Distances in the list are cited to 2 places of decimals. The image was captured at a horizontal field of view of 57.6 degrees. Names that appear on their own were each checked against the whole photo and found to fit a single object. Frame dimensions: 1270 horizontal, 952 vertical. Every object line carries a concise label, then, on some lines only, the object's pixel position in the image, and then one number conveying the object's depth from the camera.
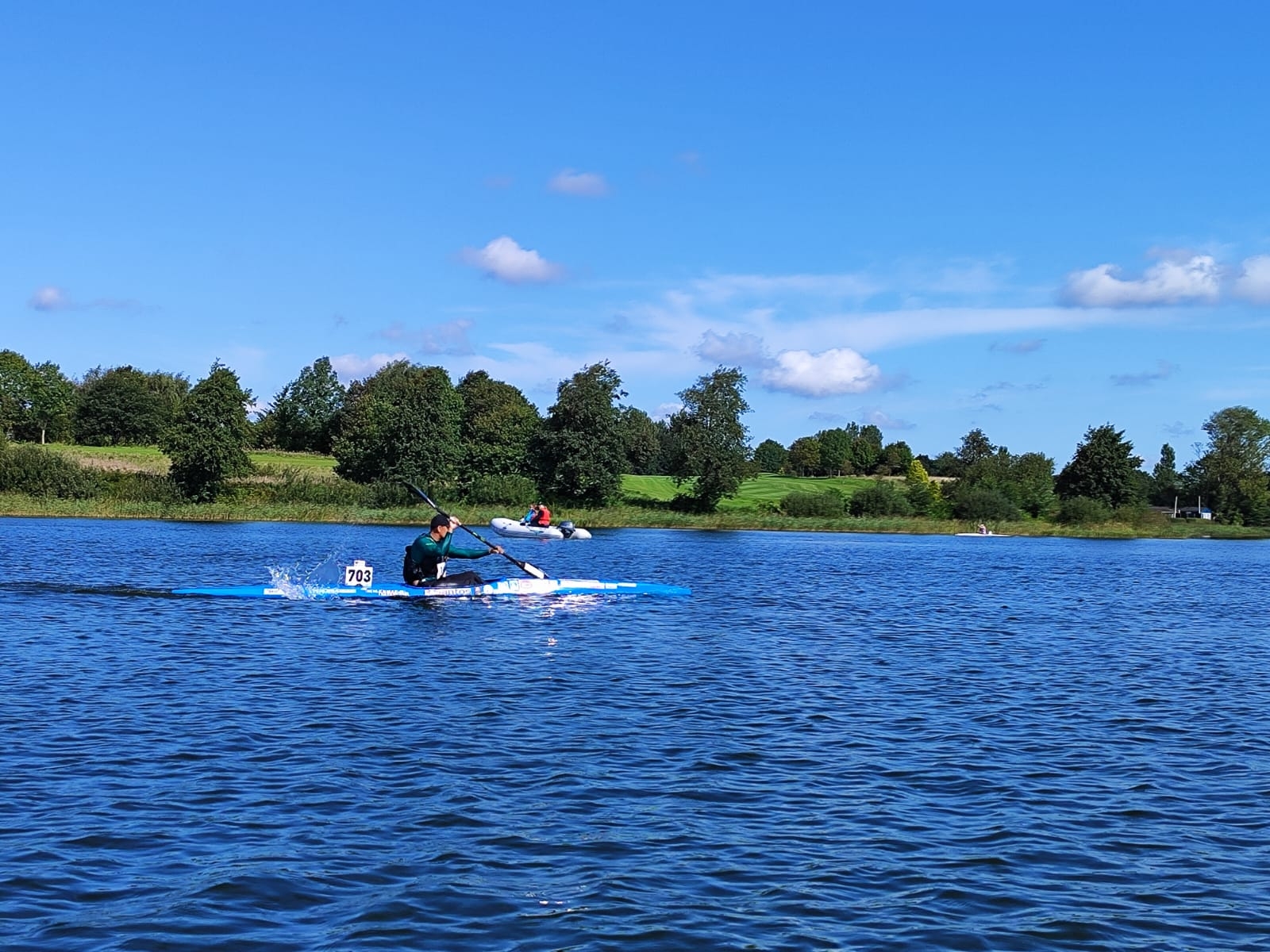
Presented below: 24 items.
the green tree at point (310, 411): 121.88
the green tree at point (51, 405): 105.38
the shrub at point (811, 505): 80.19
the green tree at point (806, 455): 153.62
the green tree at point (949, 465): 137.43
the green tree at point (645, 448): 117.62
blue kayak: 24.53
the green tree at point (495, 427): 81.56
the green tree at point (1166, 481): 121.49
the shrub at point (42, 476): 63.47
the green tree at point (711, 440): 79.44
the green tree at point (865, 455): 153.10
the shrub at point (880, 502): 83.19
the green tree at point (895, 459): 146.12
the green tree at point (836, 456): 154.12
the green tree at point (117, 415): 110.44
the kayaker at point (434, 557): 24.42
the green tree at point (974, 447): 132.75
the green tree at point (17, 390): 102.56
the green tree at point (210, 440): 68.06
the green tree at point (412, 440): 76.50
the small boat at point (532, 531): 51.34
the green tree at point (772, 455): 163.49
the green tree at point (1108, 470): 93.81
